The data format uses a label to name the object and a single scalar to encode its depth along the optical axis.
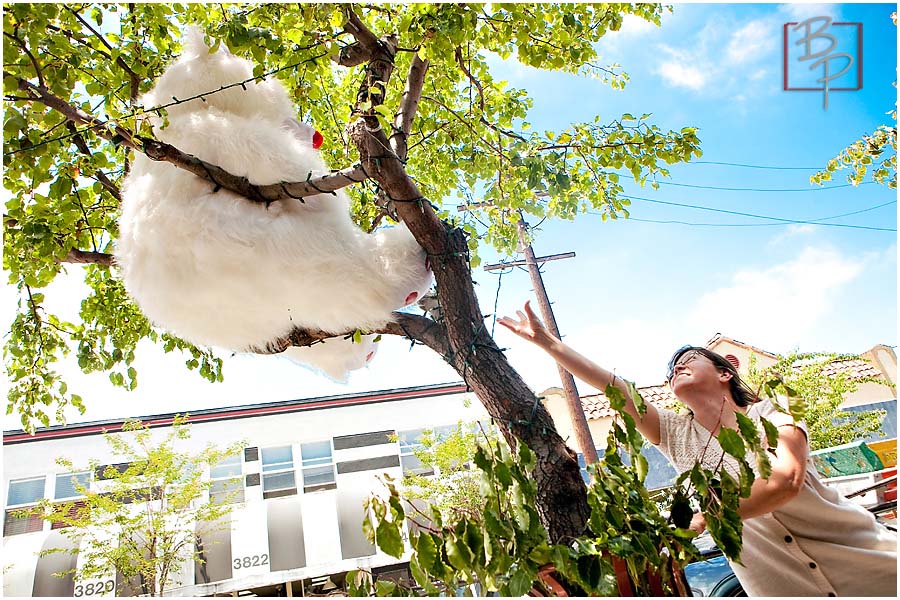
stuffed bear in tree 1.11
